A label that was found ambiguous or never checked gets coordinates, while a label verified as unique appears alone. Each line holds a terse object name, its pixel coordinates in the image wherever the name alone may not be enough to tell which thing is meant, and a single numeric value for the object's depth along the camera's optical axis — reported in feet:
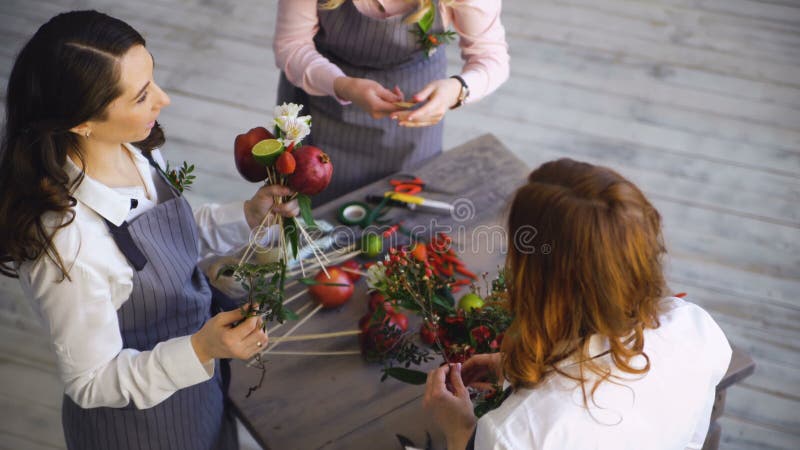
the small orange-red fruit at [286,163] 4.64
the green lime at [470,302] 5.44
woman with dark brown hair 4.28
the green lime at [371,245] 6.04
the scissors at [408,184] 6.57
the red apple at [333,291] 5.65
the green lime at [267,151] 4.63
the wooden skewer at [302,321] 5.53
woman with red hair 3.62
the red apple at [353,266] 5.88
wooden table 4.97
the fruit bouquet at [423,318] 5.06
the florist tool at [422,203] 6.39
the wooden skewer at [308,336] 5.37
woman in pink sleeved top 6.57
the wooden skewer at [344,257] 5.80
